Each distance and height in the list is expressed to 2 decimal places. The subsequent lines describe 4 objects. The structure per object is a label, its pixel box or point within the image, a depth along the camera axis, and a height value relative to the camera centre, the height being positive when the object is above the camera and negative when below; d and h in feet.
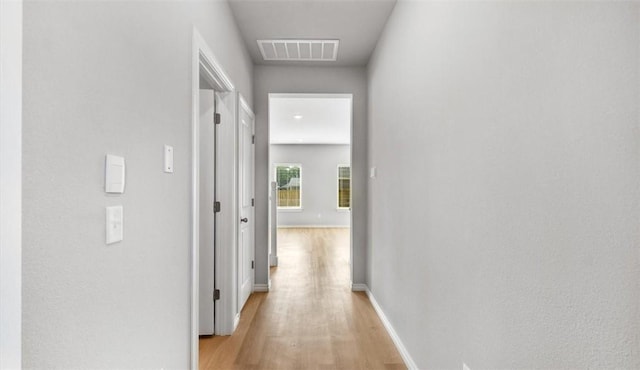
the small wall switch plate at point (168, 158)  4.68 +0.41
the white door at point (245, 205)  9.98 -0.61
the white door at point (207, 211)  8.76 -0.63
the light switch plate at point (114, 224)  3.33 -0.37
